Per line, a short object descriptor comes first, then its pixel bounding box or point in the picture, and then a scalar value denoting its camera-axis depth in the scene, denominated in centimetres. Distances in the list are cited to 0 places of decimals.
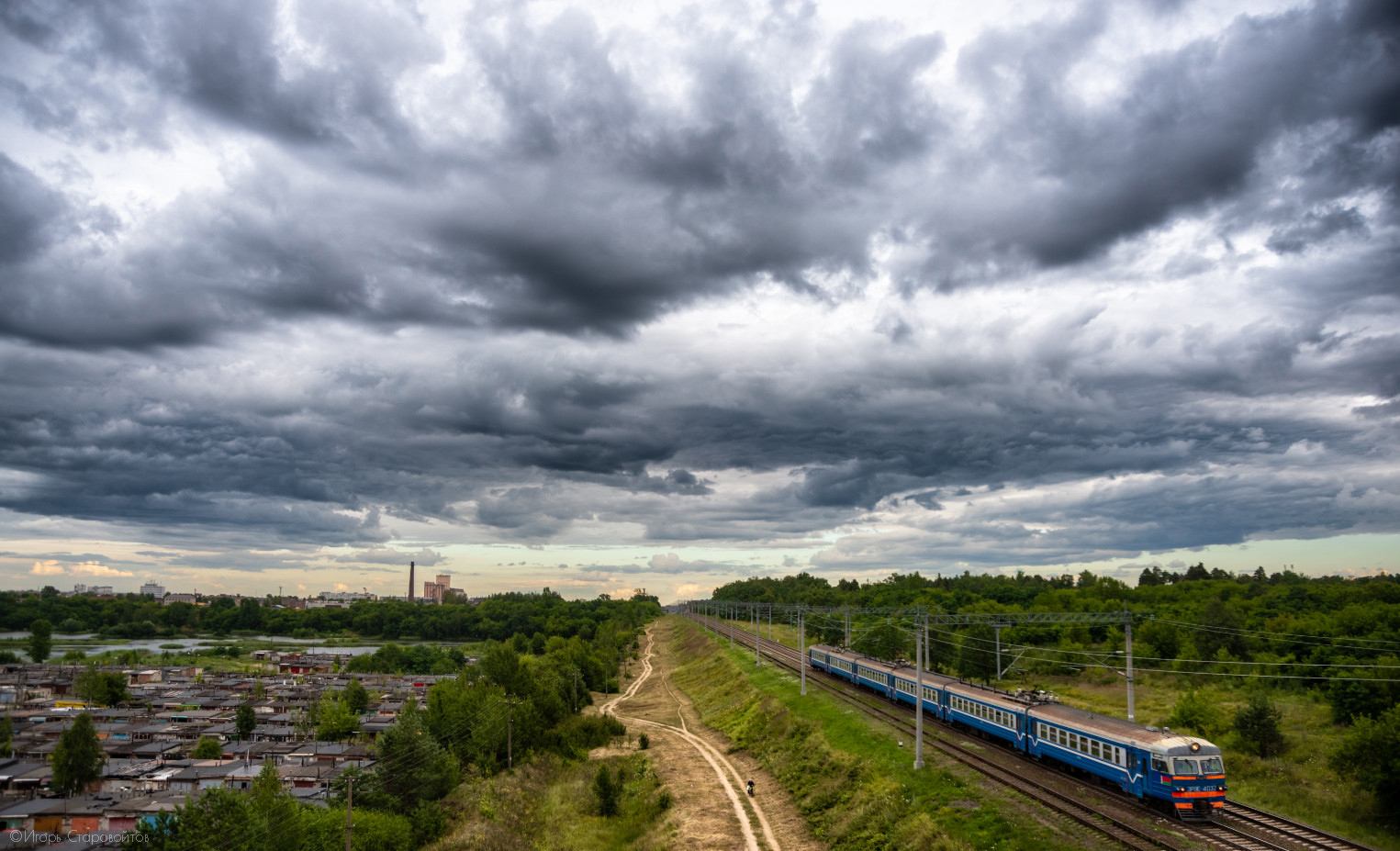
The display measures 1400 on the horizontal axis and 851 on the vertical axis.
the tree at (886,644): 8979
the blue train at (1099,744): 3091
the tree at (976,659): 8212
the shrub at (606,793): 5385
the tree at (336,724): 9619
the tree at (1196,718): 5044
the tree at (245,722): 9394
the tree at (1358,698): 5312
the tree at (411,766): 5253
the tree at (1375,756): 3319
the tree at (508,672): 7612
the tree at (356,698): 11466
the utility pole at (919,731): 4008
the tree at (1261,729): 4731
